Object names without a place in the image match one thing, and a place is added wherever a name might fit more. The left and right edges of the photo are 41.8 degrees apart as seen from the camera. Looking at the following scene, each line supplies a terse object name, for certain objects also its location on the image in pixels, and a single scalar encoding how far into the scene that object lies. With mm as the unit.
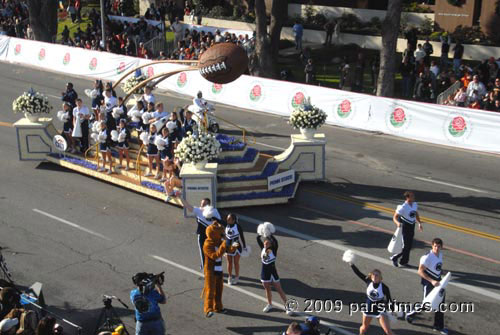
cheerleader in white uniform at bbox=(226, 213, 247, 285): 11745
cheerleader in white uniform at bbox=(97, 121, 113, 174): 17516
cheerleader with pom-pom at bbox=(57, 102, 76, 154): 19125
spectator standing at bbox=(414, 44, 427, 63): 29595
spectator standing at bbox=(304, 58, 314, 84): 30000
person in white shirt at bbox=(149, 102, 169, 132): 17438
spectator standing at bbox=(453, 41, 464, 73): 29547
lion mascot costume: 10656
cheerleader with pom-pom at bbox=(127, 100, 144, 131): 18141
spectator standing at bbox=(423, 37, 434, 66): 29297
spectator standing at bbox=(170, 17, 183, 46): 38656
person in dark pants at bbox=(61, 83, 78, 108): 20219
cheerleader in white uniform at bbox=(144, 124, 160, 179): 16703
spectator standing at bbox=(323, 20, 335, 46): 37406
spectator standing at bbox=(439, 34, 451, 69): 30234
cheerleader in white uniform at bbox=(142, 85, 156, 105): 19016
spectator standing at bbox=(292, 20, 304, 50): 37312
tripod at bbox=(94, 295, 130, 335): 9422
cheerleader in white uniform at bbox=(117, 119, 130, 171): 17375
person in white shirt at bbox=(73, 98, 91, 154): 18969
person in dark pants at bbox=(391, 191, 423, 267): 12422
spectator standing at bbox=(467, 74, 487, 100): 23422
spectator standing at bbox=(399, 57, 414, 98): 27234
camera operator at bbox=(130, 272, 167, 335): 9094
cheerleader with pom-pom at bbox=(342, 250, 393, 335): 9711
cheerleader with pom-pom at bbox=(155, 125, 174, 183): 16188
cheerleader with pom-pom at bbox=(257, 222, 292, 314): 10883
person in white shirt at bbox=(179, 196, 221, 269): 11789
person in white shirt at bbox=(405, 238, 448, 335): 10406
